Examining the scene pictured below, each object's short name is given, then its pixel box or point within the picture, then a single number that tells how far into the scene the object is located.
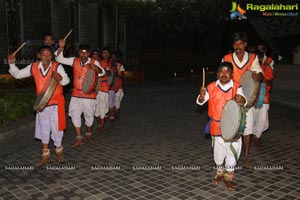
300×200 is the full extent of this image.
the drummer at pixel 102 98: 8.30
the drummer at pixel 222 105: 4.58
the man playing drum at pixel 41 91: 5.51
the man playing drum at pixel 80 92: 6.79
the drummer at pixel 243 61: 5.33
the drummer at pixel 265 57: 6.63
